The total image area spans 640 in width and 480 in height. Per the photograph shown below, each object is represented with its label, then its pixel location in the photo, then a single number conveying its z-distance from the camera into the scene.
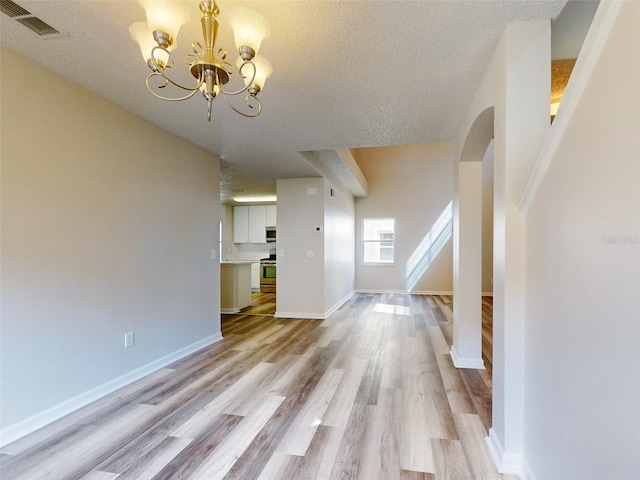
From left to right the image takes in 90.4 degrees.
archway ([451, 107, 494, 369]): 3.03
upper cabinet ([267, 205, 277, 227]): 8.41
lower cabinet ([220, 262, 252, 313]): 5.55
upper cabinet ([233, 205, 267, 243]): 8.53
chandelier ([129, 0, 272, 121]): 1.27
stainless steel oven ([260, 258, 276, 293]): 8.36
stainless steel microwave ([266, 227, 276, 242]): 8.50
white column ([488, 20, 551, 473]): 1.62
